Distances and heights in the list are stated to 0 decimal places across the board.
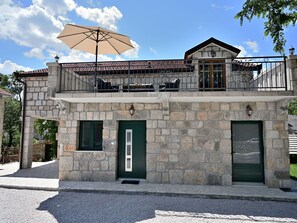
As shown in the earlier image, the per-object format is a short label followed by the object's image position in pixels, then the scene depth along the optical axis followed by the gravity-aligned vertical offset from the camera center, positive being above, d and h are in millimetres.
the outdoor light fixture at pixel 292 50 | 6727 +2641
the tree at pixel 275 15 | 7371 +4228
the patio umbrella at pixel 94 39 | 7090 +3275
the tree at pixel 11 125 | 23305 +473
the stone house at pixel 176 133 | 7000 -66
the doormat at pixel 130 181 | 7390 -1820
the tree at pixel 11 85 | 31172 +6700
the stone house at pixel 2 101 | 11108 +1508
